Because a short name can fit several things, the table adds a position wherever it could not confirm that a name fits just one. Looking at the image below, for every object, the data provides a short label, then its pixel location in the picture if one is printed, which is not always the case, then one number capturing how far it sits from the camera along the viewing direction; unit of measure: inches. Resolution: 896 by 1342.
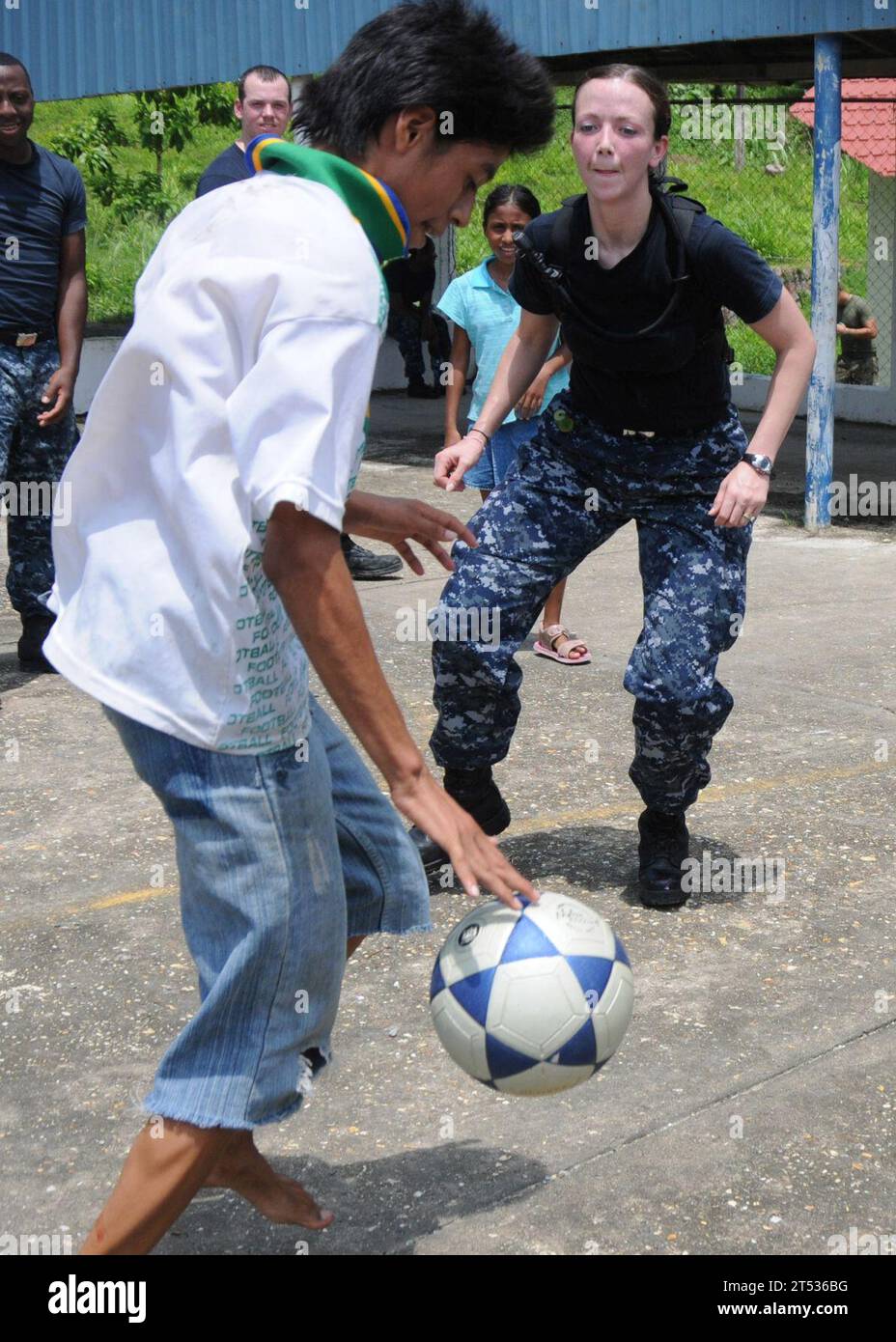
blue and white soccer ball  106.0
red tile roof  553.6
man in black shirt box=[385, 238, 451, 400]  601.6
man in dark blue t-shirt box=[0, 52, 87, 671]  255.0
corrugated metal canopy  390.3
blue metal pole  374.3
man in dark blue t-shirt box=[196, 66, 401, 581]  283.6
